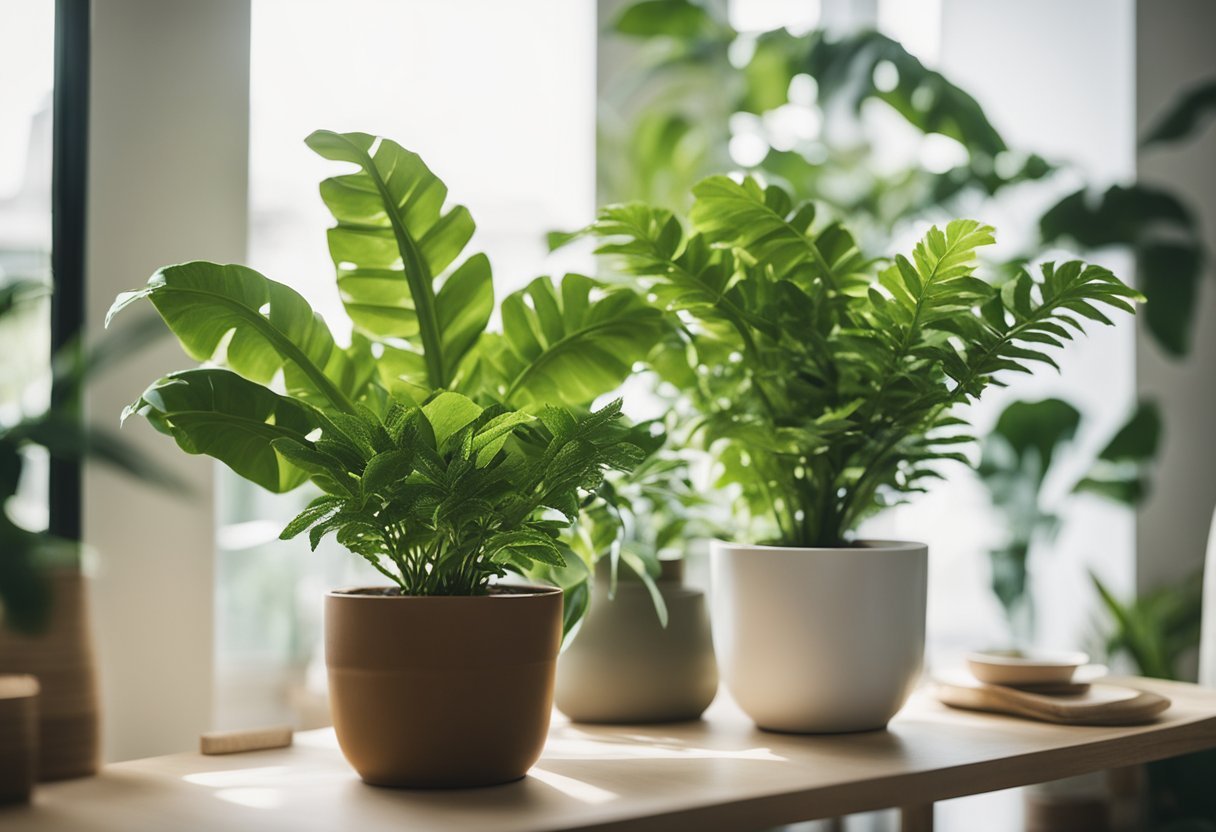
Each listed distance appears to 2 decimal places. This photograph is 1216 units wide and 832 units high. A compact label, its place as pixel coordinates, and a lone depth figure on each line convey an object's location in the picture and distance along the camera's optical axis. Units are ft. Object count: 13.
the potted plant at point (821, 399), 3.34
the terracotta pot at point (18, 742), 2.75
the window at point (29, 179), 4.04
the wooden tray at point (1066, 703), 3.66
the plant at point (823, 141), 6.05
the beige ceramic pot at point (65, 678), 3.01
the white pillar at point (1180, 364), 7.29
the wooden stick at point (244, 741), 3.43
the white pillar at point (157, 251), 4.21
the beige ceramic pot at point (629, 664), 3.80
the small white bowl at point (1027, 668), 3.94
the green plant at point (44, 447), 2.13
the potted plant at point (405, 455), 2.84
